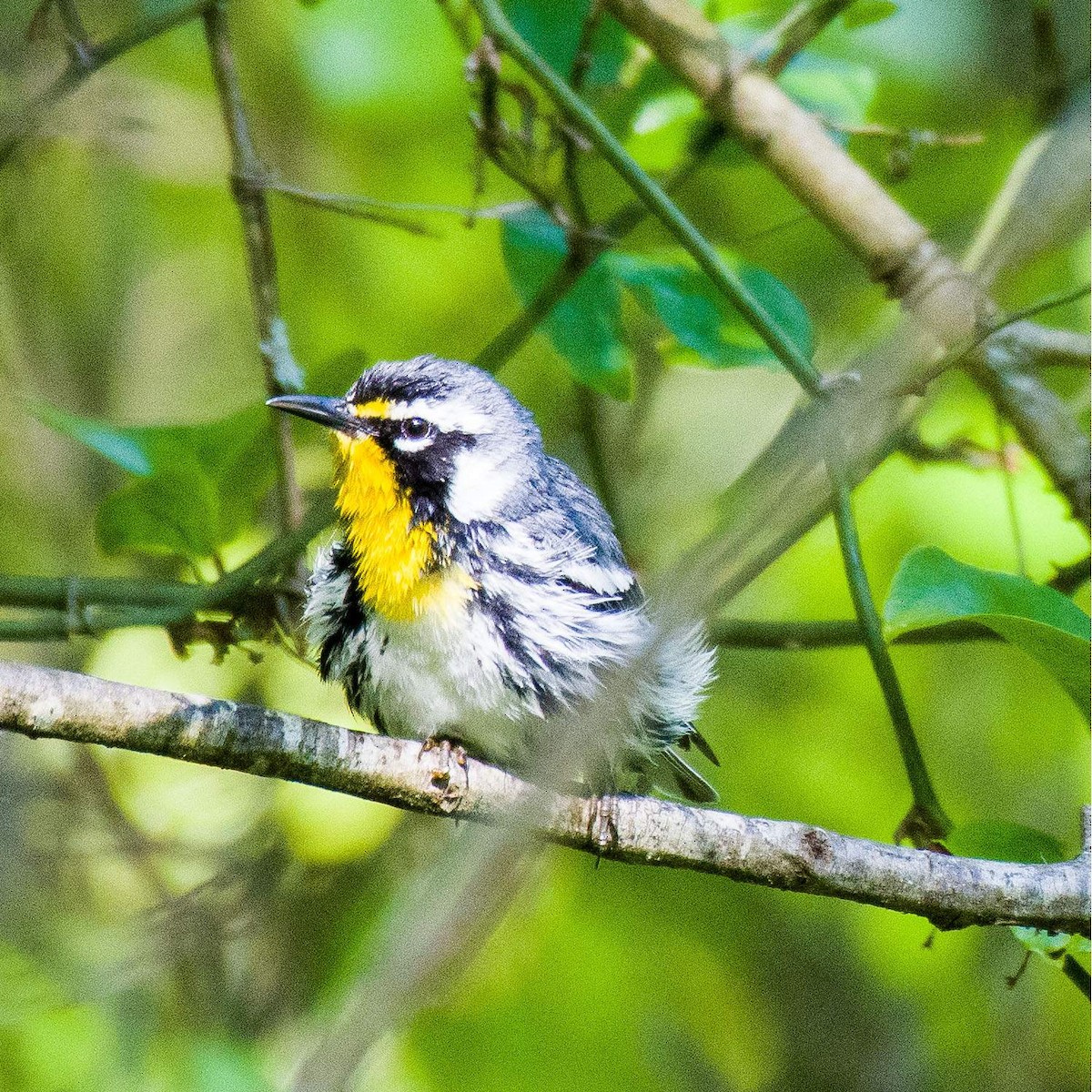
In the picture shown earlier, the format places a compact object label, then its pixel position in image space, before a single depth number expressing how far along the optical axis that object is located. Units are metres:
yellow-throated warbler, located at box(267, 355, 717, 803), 6.13
